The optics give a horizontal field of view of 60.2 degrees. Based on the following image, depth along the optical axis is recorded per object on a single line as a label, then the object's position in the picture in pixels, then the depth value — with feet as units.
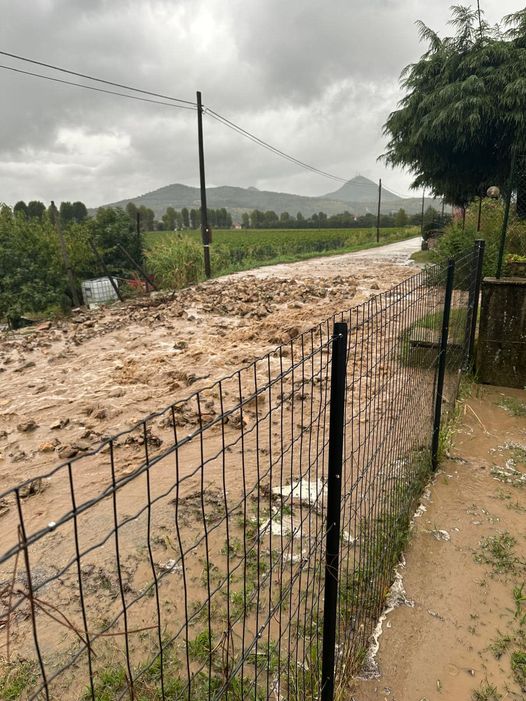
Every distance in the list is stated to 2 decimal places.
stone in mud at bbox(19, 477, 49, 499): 11.57
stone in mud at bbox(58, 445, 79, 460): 13.42
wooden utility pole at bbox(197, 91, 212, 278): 48.37
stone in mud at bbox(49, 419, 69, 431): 15.42
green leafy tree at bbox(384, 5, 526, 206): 39.52
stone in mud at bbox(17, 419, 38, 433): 15.35
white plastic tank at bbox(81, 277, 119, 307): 47.19
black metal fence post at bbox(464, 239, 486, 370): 16.25
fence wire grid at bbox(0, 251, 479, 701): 6.56
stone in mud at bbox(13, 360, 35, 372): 21.60
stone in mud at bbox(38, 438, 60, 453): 14.00
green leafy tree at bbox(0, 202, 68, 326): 49.96
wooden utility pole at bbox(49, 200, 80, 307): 38.19
